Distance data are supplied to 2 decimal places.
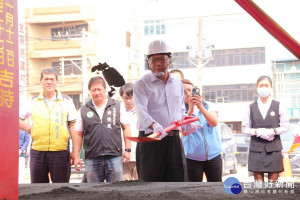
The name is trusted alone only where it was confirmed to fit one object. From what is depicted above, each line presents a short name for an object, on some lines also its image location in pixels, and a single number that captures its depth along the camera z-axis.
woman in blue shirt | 3.79
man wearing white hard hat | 3.13
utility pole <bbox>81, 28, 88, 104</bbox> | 17.62
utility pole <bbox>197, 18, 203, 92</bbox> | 14.51
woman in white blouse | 4.13
